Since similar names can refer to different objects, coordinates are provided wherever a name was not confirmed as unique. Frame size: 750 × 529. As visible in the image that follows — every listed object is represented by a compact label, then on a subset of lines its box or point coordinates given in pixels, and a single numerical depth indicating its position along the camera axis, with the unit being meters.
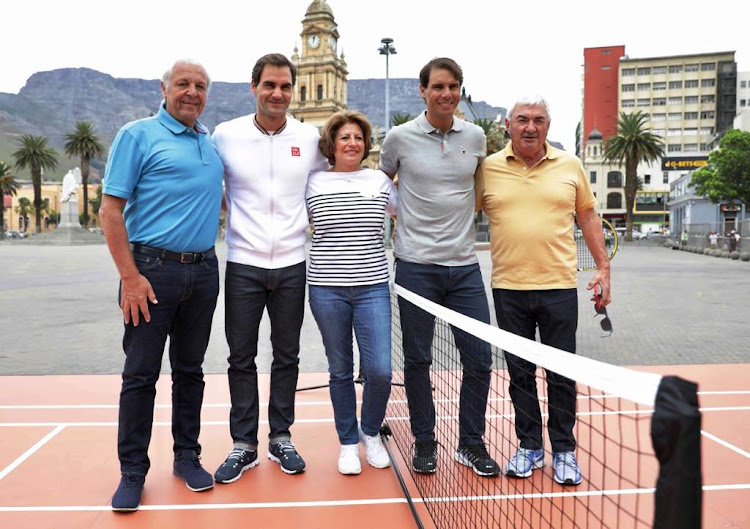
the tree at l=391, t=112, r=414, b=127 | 61.52
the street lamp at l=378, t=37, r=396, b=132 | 34.75
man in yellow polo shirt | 3.62
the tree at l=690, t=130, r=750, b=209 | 45.78
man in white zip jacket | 3.64
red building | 105.50
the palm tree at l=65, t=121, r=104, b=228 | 83.87
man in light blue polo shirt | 3.25
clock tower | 109.25
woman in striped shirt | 3.69
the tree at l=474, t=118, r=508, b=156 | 56.08
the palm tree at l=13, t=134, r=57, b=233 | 86.44
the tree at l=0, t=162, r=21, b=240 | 85.12
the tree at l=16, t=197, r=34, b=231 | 132.49
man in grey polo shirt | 3.68
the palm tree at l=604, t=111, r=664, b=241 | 60.84
